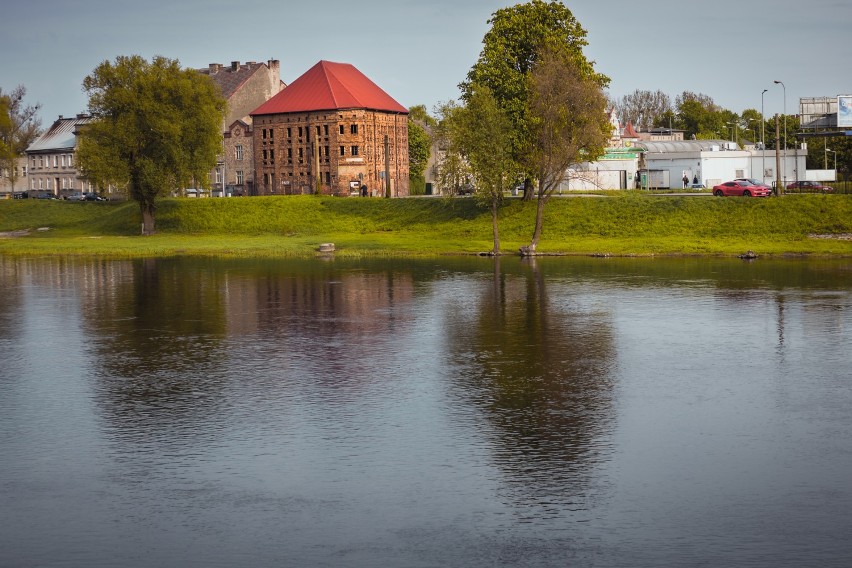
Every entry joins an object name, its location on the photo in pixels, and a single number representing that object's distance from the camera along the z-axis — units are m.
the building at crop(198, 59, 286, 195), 143.75
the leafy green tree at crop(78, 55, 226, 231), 88.38
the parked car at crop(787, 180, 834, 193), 86.69
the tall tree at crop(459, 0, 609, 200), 79.06
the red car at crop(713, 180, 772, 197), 83.44
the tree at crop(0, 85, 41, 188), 143.70
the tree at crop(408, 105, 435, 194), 157.62
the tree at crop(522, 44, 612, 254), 68.12
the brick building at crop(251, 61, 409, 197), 132.00
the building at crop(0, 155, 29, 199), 174.50
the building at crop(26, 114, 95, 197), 161.12
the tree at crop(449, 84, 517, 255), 67.50
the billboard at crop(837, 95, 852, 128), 92.31
